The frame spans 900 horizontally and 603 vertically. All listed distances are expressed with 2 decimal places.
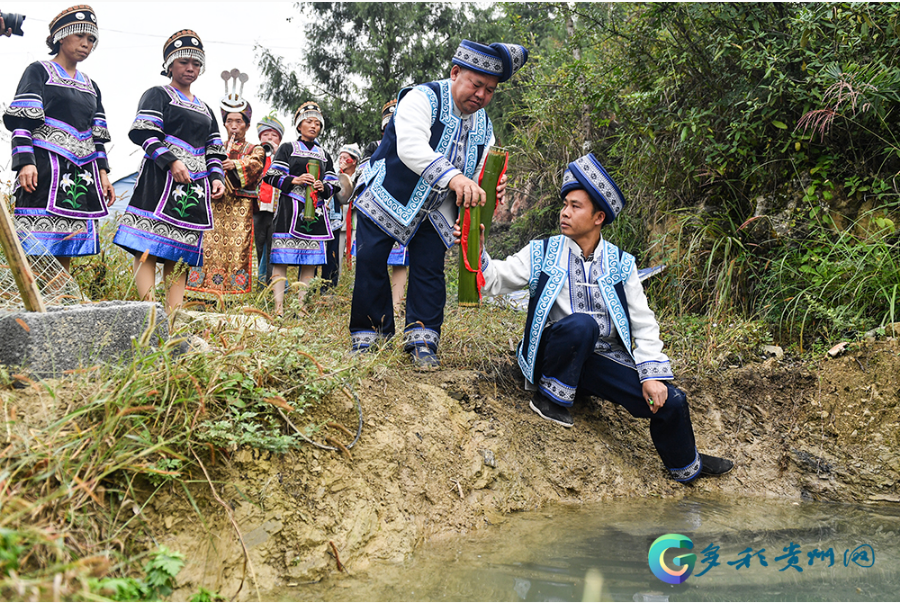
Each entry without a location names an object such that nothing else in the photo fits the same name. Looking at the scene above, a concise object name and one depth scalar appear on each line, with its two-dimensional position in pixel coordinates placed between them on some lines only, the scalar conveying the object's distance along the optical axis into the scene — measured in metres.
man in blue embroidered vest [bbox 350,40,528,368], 3.22
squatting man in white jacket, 3.19
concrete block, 2.17
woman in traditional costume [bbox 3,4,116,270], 3.58
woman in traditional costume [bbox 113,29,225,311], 3.75
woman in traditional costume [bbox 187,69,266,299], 5.75
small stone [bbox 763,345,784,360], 4.26
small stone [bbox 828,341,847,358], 3.91
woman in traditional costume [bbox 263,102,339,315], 5.58
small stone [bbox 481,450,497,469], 2.98
